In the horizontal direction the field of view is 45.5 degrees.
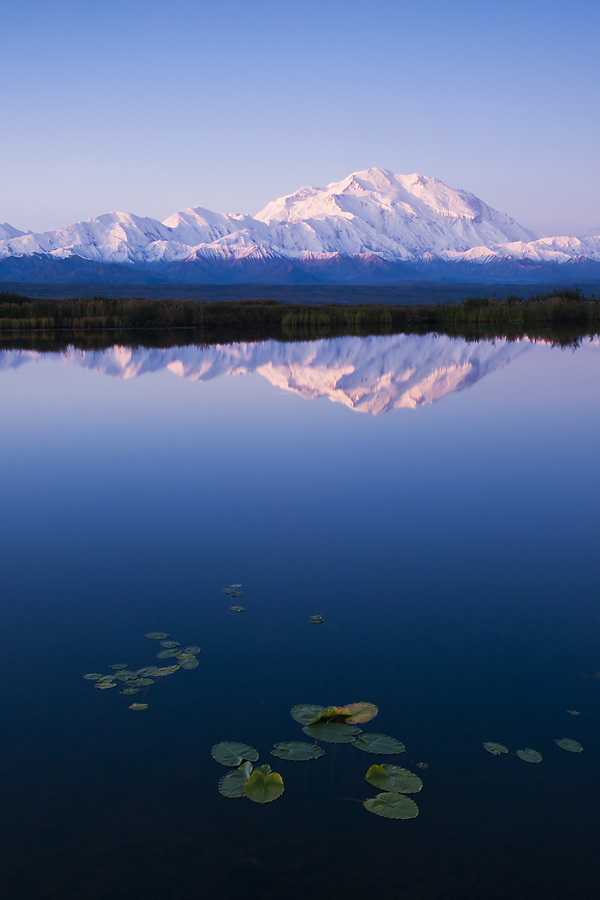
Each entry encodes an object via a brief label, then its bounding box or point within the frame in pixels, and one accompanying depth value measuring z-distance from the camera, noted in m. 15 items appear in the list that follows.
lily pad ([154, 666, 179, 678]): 4.19
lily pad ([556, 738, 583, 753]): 3.51
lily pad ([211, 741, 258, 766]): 3.42
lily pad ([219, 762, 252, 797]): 3.24
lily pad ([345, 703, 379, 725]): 3.70
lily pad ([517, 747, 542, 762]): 3.44
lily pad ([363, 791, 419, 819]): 3.10
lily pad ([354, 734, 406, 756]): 3.51
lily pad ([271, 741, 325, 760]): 3.47
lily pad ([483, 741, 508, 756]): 3.48
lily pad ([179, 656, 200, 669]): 4.27
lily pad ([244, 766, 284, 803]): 3.22
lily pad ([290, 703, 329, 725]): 3.73
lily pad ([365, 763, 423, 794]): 3.25
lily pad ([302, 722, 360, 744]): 3.57
